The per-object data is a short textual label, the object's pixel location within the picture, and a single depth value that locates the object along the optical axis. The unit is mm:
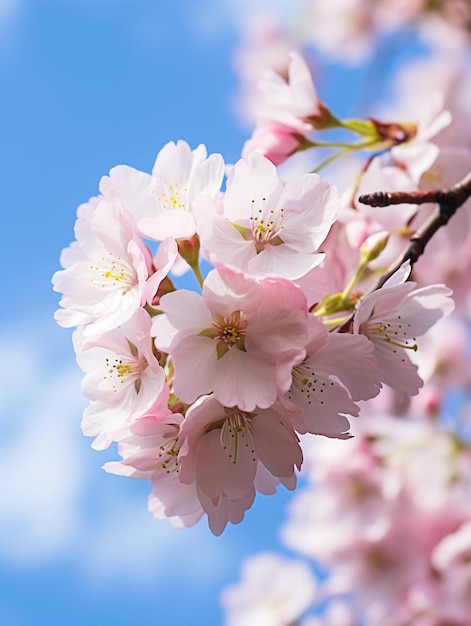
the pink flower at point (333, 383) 681
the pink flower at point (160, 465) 680
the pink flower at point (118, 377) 680
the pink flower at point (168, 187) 688
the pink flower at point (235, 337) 667
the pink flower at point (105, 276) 686
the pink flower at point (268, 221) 676
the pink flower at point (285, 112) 773
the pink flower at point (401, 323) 696
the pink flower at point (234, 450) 678
